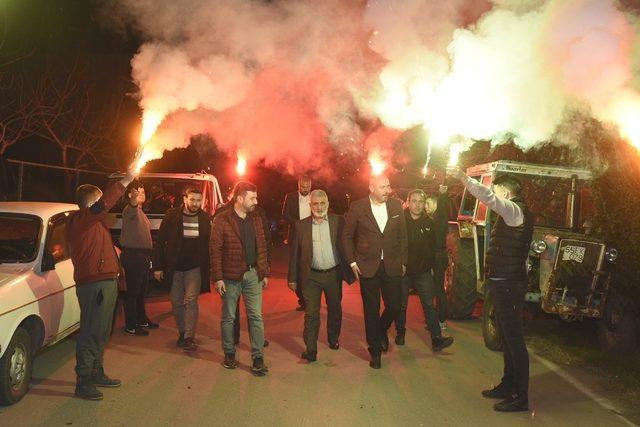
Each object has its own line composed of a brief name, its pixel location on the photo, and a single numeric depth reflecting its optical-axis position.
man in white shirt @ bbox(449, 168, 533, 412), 4.96
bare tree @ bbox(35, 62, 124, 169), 17.98
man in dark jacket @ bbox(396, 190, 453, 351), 6.88
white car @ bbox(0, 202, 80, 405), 4.64
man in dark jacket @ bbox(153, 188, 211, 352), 6.58
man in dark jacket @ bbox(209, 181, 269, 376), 5.80
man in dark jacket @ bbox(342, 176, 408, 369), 6.07
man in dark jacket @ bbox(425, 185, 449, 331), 7.64
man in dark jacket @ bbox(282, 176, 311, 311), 9.15
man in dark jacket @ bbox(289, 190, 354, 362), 6.28
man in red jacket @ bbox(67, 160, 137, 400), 4.92
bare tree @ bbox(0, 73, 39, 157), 16.25
